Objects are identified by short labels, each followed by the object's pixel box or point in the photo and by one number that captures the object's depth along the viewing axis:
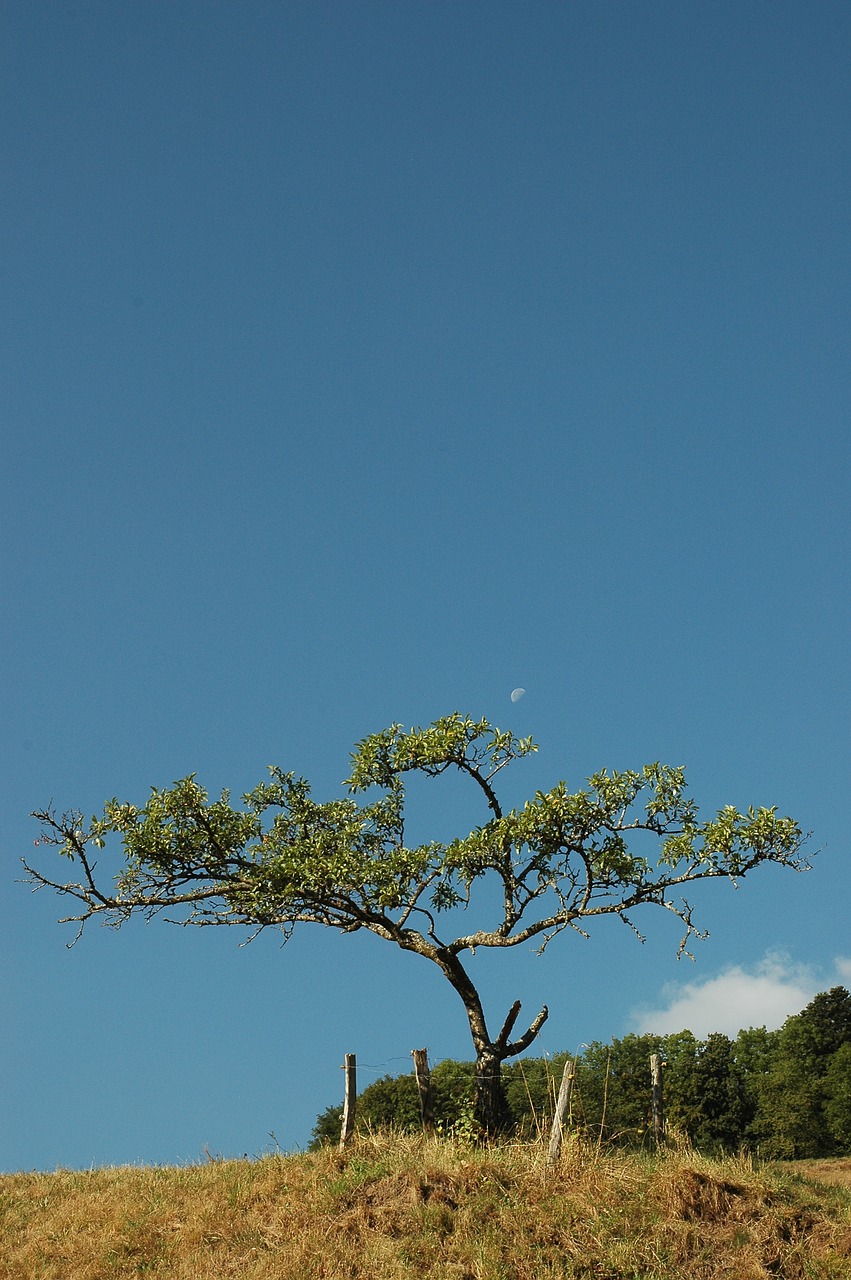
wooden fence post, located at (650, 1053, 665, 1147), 22.96
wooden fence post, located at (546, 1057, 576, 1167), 19.05
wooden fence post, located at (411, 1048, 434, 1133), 22.02
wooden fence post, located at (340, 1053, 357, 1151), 22.17
